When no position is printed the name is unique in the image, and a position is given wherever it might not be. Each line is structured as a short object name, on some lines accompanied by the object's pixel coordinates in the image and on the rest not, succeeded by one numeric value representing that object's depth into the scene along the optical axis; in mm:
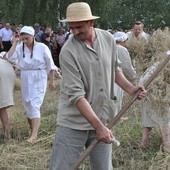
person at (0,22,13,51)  17375
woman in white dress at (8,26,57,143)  6559
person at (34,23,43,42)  15978
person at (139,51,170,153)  5551
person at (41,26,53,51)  15398
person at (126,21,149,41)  8898
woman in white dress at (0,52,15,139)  6727
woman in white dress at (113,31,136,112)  6656
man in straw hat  3477
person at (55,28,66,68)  16450
